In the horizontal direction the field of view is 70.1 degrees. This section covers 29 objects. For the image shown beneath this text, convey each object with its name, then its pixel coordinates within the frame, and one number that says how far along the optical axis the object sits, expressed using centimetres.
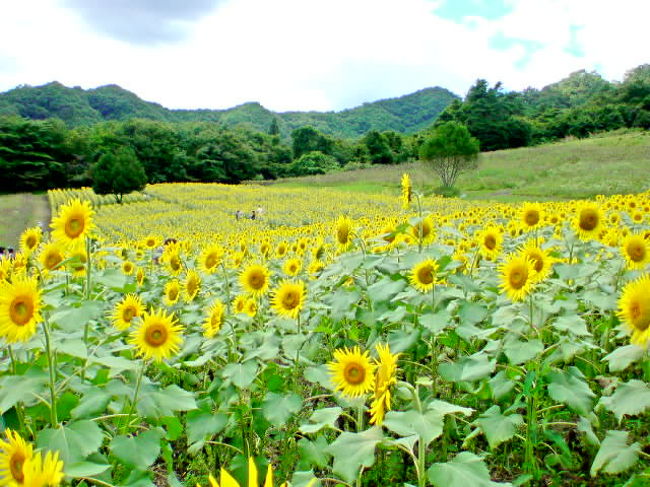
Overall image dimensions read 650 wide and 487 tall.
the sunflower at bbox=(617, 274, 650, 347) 146
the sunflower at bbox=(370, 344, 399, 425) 125
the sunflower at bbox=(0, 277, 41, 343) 148
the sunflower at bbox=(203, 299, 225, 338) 236
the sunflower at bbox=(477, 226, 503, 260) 277
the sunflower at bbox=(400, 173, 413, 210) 284
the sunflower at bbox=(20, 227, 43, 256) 267
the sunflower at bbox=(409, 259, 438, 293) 218
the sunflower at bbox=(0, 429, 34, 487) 85
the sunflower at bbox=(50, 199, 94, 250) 205
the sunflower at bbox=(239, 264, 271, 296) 267
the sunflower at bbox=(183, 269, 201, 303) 295
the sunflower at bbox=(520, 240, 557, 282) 218
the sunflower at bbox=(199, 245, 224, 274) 308
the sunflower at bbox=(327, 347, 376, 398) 149
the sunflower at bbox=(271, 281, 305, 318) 222
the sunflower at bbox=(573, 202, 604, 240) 272
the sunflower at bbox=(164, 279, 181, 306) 294
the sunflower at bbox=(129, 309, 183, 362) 184
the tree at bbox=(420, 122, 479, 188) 3259
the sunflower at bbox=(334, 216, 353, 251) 286
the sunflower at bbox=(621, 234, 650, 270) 242
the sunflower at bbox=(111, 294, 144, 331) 235
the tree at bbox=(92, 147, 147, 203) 3625
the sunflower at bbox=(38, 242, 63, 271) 228
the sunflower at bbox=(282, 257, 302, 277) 315
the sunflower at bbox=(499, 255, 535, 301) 200
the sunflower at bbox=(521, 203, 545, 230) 321
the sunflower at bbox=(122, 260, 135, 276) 370
